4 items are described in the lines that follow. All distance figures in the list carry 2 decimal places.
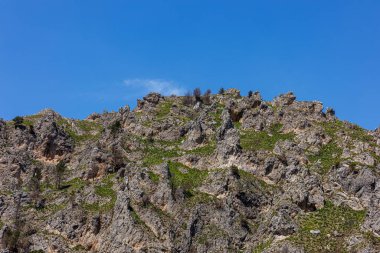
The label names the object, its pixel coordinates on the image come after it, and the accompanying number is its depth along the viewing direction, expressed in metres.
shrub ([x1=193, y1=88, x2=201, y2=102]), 153.25
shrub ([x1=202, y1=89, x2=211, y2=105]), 151.88
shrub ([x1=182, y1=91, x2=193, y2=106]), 151.00
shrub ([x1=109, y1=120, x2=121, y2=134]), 122.81
